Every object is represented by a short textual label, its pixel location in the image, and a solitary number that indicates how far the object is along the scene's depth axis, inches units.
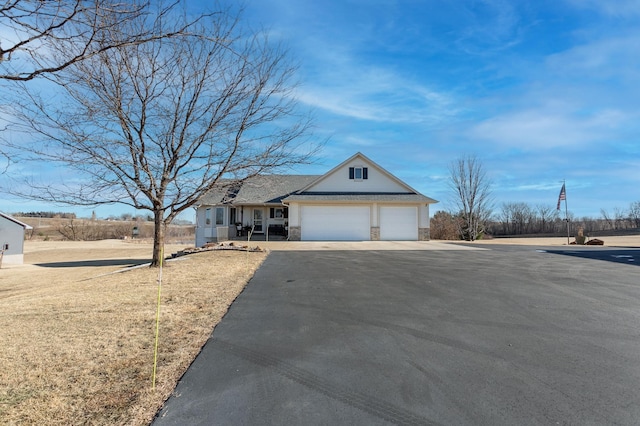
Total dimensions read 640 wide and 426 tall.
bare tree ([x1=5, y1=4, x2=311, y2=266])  346.3
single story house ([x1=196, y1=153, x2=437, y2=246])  933.2
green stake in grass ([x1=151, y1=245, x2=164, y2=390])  125.4
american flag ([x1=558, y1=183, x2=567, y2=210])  1101.7
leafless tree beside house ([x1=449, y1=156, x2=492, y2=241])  1398.6
